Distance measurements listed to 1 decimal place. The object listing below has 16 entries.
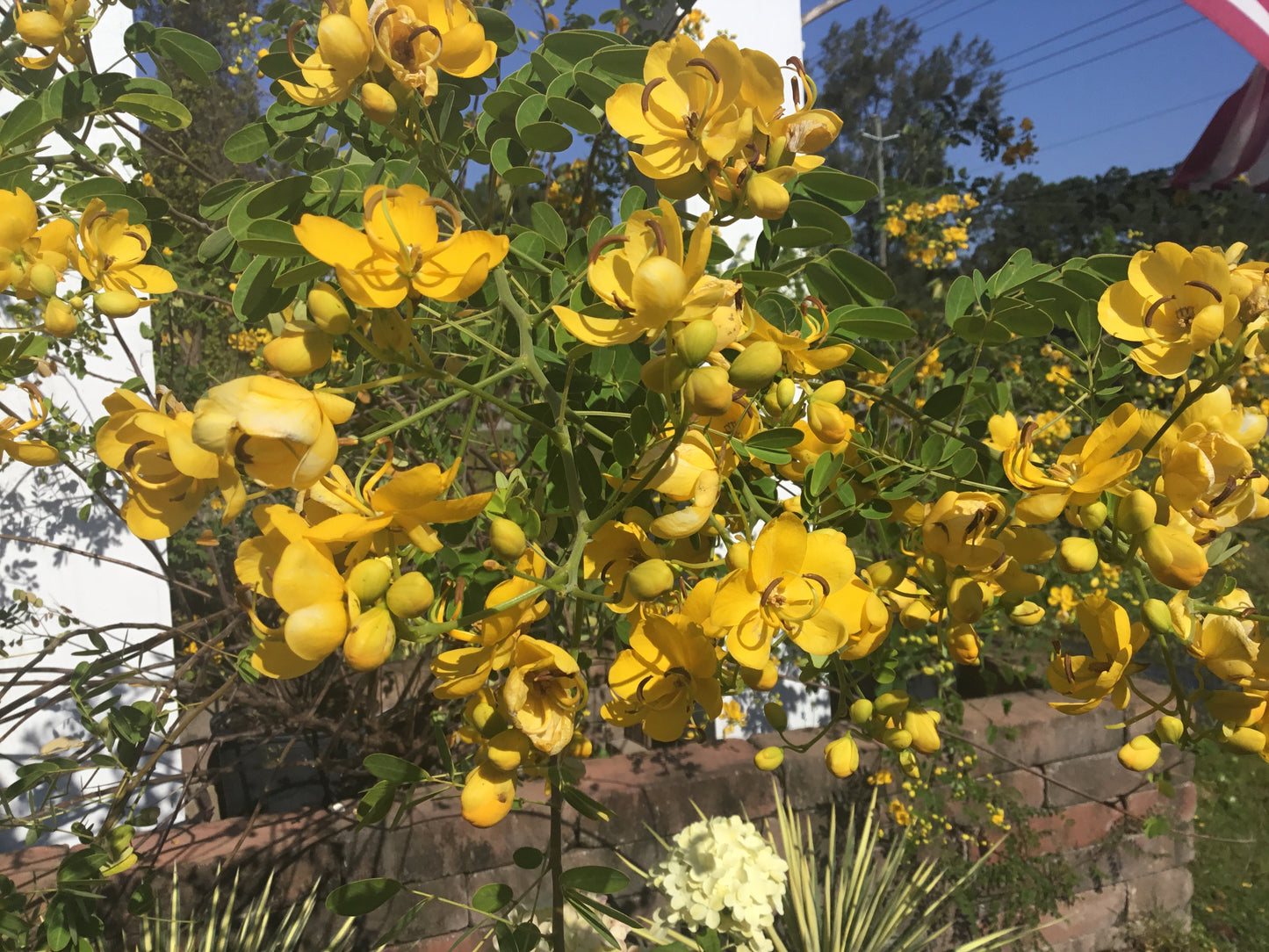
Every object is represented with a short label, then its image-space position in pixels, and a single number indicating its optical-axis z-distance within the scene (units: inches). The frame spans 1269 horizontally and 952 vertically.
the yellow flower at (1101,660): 12.8
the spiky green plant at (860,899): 68.9
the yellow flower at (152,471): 10.7
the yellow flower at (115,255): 14.9
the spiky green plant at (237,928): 28.9
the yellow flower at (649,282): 10.7
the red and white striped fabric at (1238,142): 83.0
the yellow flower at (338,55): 11.7
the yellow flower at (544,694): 11.8
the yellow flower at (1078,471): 11.8
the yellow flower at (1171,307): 12.1
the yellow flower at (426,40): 12.1
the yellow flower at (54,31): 15.4
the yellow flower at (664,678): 12.0
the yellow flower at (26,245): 14.0
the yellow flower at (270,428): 9.8
